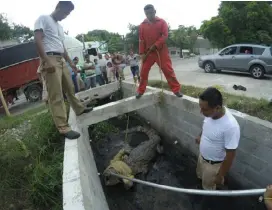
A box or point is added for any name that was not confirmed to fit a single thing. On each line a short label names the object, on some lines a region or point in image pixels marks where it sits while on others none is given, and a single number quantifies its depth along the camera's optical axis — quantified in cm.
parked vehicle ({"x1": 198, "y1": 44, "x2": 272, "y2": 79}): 930
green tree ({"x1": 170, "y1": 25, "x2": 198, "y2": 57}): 2636
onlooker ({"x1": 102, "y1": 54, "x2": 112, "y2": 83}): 1085
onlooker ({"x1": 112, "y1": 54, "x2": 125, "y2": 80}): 1079
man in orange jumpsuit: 412
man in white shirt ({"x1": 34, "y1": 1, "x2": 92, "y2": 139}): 297
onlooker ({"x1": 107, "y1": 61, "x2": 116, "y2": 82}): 1081
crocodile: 404
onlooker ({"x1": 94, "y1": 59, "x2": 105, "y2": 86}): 1046
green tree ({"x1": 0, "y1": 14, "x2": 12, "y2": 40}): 2253
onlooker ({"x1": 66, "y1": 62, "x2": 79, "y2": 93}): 883
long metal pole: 156
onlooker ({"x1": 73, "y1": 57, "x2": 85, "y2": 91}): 874
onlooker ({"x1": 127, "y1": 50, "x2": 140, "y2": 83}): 1115
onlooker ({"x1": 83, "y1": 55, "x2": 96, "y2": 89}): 1013
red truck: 996
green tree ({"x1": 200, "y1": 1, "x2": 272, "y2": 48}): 1231
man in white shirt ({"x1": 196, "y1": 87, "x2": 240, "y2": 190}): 244
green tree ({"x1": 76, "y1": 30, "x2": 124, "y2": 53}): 3011
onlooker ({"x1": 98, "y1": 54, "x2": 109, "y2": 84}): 1085
